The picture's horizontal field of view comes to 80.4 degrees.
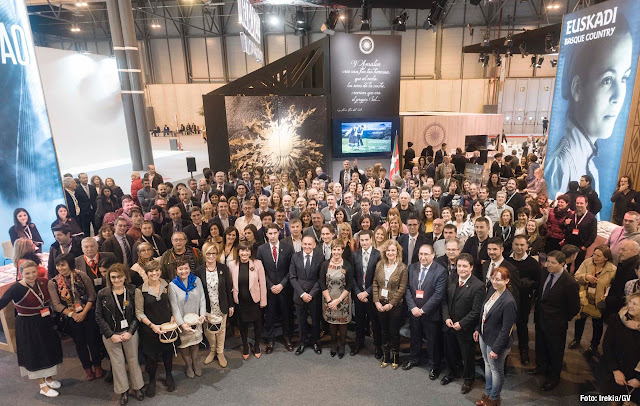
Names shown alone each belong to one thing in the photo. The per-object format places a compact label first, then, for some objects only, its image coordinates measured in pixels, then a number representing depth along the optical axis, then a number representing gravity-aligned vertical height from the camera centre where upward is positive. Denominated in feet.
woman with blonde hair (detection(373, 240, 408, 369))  13.21 -5.72
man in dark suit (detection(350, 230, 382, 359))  13.94 -5.94
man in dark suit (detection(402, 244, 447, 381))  12.54 -5.96
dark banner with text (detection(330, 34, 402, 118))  36.17 +4.45
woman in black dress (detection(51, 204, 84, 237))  17.21 -4.12
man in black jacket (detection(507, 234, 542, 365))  12.86 -5.16
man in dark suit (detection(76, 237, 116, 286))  13.41 -4.67
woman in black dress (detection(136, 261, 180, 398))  12.32 -5.99
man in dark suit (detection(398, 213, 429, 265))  15.39 -4.86
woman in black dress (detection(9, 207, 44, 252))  17.57 -4.52
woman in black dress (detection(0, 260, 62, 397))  12.16 -6.37
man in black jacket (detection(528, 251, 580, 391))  11.67 -6.00
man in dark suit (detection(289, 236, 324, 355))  14.28 -5.83
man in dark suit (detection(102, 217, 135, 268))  15.23 -4.70
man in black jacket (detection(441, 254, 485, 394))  11.68 -6.18
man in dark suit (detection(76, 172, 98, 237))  24.03 -4.57
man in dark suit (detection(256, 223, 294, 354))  14.82 -5.79
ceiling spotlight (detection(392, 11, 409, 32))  40.01 +10.35
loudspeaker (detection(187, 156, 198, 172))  38.47 -3.86
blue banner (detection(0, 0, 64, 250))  17.62 -0.18
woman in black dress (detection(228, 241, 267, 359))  14.15 -5.94
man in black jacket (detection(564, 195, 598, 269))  16.52 -4.87
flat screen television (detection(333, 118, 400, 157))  37.83 -1.57
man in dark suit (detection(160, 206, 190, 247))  17.73 -4.71
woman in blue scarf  12.80 -5.97
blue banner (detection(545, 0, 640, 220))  21.67 +1.29
